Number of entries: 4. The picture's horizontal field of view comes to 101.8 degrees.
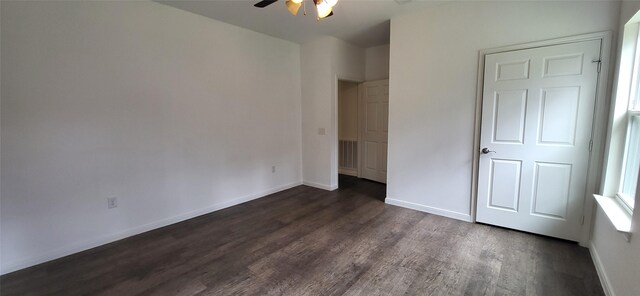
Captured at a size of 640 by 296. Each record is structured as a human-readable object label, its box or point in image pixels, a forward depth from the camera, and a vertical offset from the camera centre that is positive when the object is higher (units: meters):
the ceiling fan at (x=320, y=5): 1.95 +0.90
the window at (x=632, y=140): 1.96 -0.14
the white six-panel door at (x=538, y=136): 2.44 -0.14
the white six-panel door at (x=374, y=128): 4.88 -0.10
